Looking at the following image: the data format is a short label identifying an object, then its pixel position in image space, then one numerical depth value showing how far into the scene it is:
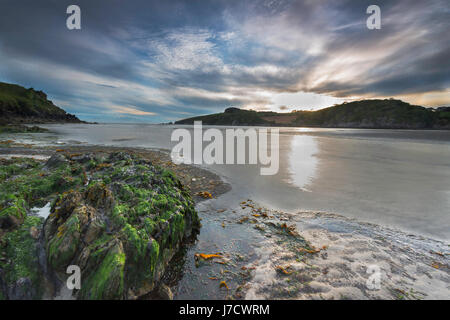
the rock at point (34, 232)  2.66
